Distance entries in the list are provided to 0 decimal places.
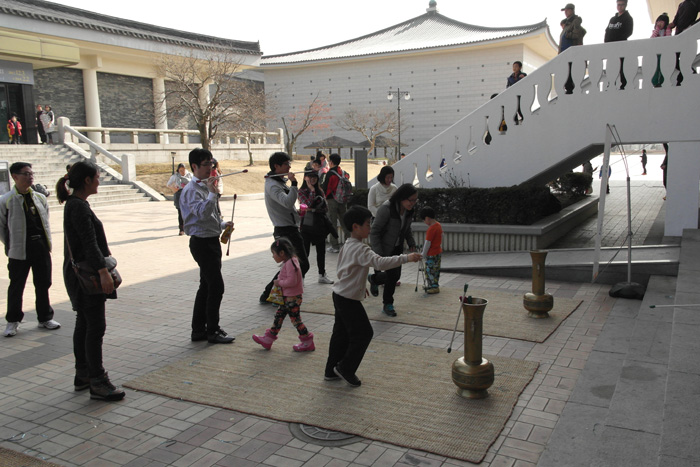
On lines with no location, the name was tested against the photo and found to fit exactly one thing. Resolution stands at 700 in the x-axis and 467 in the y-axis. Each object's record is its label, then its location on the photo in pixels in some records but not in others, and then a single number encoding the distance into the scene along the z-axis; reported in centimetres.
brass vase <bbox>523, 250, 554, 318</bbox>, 654
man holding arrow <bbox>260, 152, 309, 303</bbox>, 672
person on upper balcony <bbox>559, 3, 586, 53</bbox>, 1166
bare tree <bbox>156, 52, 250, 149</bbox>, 3061
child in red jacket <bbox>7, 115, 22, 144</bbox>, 2866
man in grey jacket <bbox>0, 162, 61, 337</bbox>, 617
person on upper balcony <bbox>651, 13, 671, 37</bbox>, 1116
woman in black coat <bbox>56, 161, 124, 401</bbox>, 441
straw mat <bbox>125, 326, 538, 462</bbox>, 394
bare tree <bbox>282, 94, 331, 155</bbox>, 4956
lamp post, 4542
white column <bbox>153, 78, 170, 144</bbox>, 3825
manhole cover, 386
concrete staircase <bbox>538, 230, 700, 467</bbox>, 331
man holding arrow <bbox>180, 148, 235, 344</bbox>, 567
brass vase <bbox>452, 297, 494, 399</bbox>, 432
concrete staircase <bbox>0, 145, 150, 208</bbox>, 2356
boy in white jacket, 462
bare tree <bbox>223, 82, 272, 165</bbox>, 3238
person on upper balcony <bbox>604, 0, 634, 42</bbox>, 1093
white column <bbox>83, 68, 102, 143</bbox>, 3519
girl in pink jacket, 558
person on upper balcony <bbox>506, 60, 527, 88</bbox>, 1248
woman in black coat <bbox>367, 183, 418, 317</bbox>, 649
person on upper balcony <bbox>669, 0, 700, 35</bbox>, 1019
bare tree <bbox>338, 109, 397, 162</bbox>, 4691
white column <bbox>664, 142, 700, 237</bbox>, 956
